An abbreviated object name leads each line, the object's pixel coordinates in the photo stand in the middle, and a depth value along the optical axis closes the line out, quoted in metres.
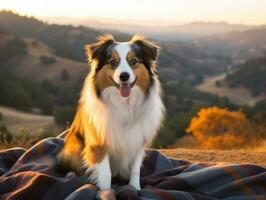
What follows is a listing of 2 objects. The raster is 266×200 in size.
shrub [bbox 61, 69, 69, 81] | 79.19
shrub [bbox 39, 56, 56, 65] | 87.44
